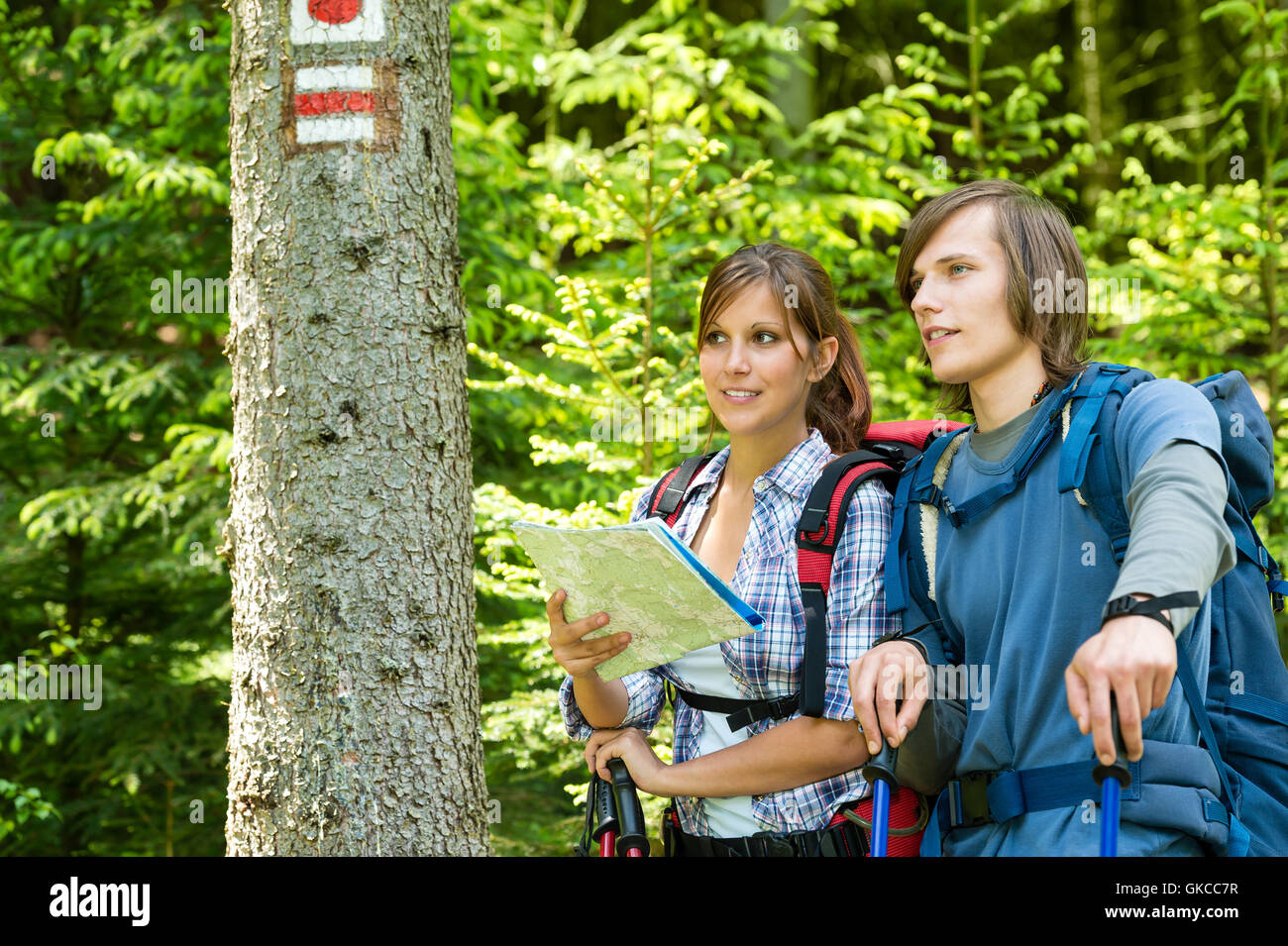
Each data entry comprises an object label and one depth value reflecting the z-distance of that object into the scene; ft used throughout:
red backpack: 7.42
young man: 5.36
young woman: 7.52
